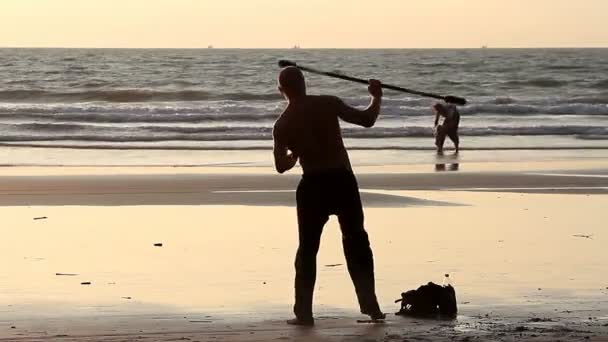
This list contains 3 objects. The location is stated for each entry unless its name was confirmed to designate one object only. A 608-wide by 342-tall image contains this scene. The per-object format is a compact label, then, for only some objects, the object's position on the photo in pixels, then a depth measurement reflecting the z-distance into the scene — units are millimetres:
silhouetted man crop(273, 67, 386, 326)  15156
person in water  45531
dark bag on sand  15547
